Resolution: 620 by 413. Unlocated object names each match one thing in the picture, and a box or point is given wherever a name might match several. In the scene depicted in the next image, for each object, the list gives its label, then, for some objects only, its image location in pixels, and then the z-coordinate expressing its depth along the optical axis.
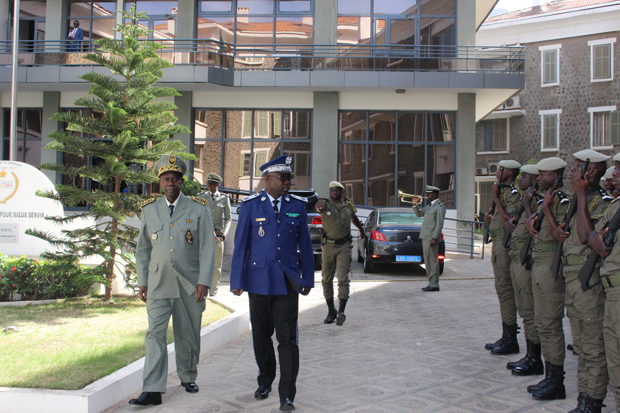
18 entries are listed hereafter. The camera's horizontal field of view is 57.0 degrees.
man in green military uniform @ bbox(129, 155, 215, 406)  4.80
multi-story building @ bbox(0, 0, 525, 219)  20.00
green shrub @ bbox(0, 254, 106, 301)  7.98
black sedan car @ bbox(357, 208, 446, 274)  13.36
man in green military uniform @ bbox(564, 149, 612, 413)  4.34
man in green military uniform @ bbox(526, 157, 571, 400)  4.95
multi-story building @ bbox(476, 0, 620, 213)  31.97
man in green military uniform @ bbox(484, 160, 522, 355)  6.42
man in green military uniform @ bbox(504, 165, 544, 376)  5.67
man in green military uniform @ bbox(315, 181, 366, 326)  8.04
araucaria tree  8.09
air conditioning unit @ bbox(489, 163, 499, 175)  35.09
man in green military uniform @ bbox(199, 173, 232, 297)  9.69
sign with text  9.20
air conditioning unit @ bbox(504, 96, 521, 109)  35.22
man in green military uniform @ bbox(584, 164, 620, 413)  3.98
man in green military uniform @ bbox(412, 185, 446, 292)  11.38
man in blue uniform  4.72
